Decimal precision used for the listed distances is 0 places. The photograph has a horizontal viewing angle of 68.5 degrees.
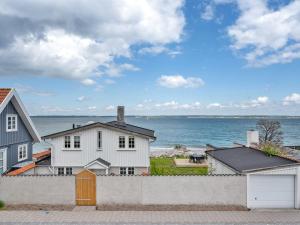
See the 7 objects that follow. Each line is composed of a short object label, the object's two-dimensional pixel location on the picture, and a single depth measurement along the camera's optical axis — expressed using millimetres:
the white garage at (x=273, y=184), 11812
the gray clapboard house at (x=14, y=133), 15669
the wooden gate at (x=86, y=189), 12162
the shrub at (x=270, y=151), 14551
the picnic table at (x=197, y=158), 26319
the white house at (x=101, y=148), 17224
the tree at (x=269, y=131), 29321
